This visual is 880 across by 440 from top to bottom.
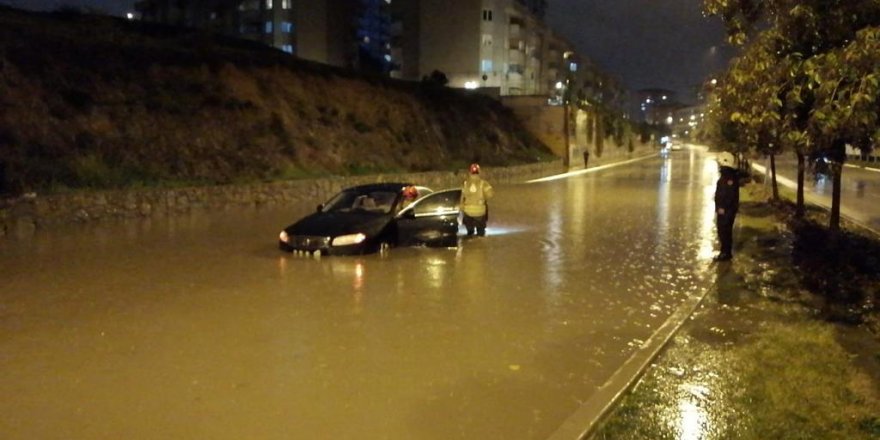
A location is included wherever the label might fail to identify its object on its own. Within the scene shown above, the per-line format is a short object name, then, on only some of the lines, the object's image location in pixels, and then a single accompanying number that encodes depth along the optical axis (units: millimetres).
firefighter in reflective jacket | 15297
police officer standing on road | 12891
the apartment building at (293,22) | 77625
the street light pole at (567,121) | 56500
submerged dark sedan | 13320
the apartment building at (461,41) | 78750
